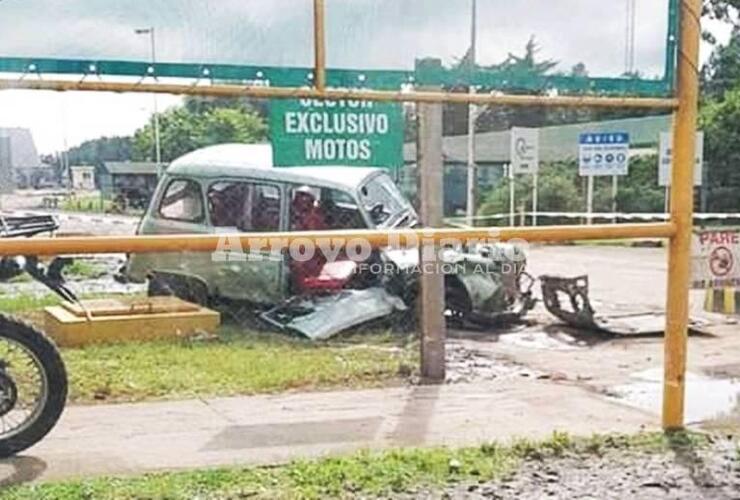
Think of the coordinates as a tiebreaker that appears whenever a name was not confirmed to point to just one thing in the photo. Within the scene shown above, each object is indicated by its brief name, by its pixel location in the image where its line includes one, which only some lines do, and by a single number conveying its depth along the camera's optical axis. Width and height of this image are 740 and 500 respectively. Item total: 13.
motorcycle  4.49
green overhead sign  5.09
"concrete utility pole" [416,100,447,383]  6.59
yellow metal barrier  4.27
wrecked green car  8.27
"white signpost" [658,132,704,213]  7.86
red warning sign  4.99
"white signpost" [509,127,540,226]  8.58
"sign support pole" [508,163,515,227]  10.91
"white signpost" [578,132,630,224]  10.26
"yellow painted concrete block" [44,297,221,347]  8.05
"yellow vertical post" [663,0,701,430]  4.74
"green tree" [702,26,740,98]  29.39
